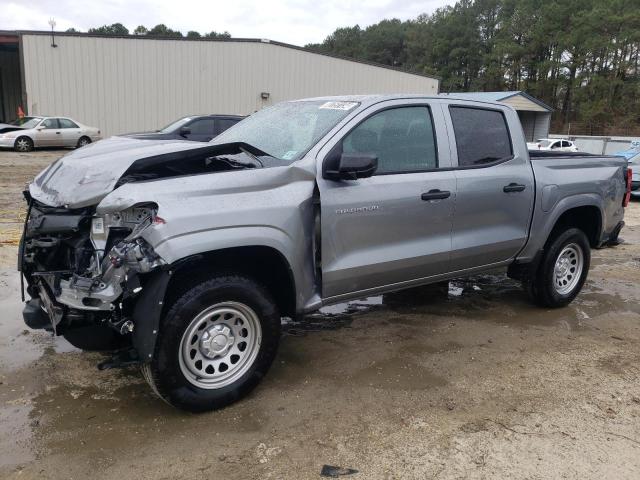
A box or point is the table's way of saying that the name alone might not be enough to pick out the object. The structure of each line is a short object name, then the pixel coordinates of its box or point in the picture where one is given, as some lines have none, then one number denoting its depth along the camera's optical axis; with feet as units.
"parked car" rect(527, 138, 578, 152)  103.10
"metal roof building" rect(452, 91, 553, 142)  137.80
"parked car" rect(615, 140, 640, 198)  49.11
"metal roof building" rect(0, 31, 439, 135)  83.51
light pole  82.33
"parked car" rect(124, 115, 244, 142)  48.73
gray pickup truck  10.03
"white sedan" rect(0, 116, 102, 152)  70.47
